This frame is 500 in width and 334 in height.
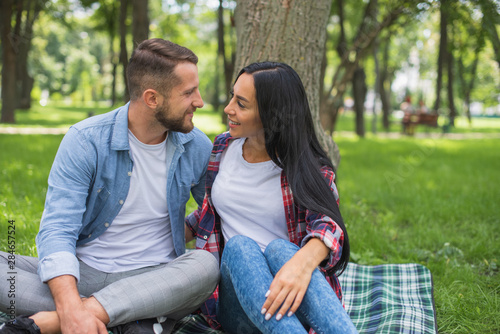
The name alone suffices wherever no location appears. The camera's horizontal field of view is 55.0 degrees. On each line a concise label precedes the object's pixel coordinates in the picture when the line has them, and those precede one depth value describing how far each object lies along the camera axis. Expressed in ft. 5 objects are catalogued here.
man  7.45
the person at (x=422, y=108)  65.82
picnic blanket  9.39
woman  7.23
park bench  59.47
